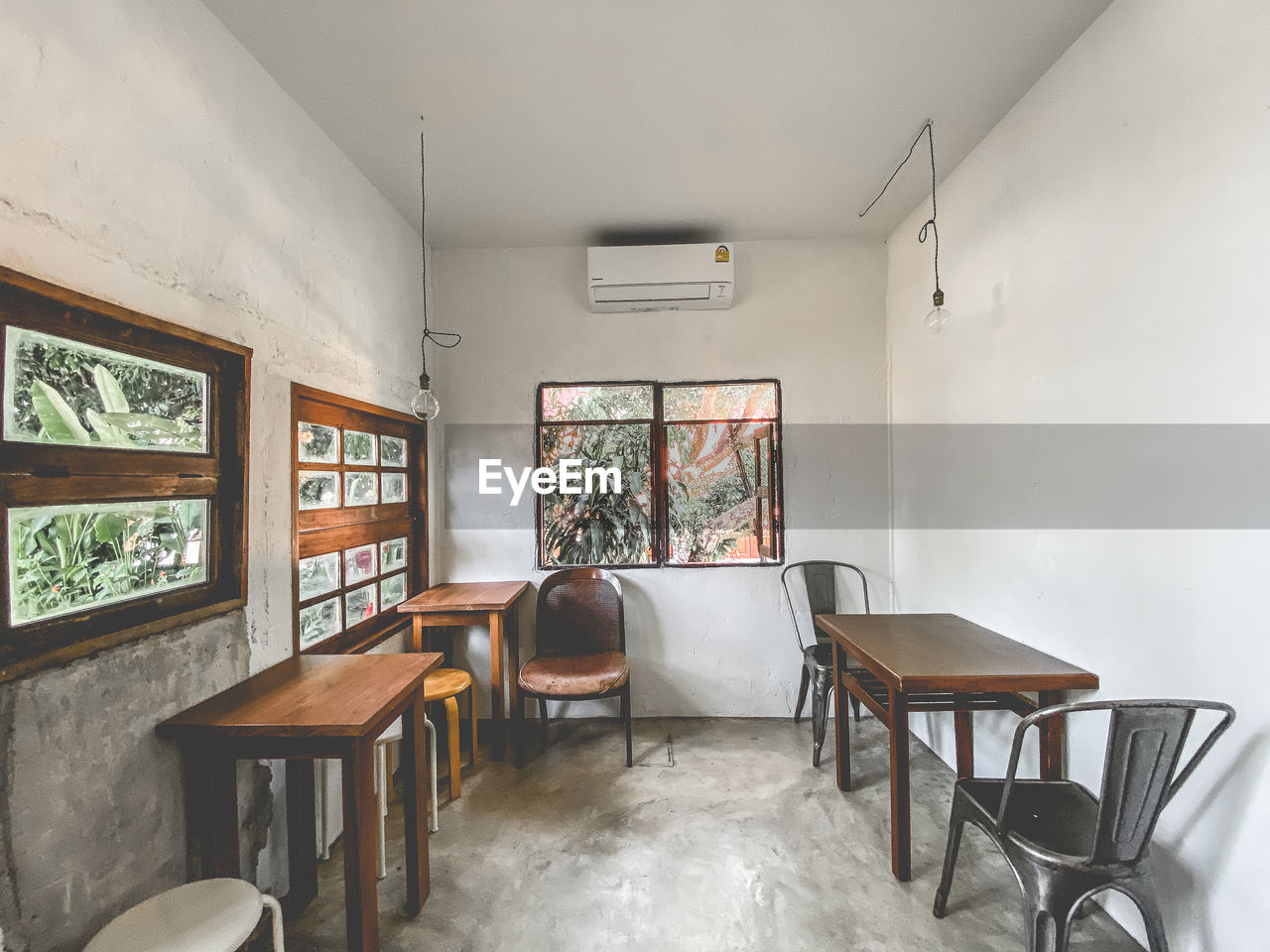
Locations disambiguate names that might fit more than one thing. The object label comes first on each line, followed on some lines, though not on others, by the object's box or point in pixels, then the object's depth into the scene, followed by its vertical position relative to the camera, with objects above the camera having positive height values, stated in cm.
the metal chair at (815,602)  300 -73
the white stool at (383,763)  197 -104
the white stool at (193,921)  111 -95
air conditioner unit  306 +125
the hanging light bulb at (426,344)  242 +92
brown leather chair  296 -84
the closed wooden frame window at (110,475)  116 +6
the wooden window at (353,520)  216 -13
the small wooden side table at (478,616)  275 -66
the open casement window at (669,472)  335 +9
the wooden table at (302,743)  142 -68
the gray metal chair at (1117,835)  132 -93
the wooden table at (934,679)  181 -69
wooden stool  247 -95
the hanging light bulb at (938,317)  233 +73
